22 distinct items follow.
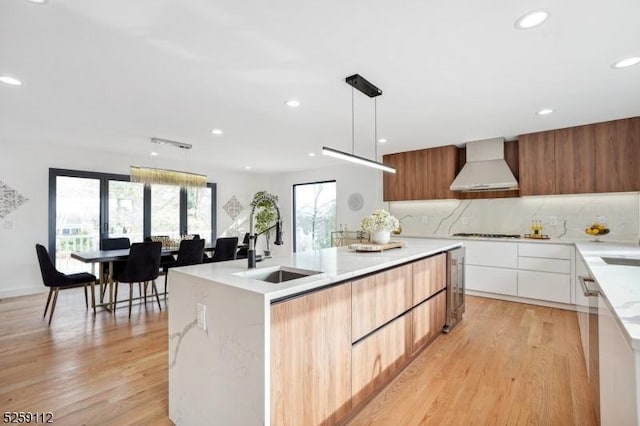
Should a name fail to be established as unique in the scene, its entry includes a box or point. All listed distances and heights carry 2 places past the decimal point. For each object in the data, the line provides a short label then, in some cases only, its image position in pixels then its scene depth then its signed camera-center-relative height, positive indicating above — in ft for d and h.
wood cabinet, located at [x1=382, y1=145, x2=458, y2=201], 16.14 +2.34
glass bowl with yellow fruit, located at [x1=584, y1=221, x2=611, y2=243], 12.47 -0.63
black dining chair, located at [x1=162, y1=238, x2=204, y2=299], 13.64 -1.61
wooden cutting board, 9.02 -0.94
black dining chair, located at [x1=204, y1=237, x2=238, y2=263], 14.76 -1.58
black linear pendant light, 8.07 +3.63
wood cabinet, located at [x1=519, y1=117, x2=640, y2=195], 11.73 +2.34
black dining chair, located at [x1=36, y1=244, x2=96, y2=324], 11.30 -2.25
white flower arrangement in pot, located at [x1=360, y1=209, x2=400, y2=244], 9.77 -0.32
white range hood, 14.38 +2.22
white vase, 9.77 -0.68
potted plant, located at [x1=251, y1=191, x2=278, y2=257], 25.39 +0.15
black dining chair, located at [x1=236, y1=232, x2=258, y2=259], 18.01 -2.11
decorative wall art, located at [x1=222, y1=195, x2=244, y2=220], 24.38 +0.81
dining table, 11.91 -1.63
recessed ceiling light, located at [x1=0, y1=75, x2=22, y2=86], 7.94 +3.72
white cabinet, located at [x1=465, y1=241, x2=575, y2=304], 12.66 -2.44
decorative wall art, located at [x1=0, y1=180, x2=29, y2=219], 14.90 +0.96
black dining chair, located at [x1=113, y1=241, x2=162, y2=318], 12.05 -1.89
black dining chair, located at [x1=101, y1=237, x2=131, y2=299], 13.00 -1.48
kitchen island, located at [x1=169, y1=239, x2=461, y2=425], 4.38 -2.11
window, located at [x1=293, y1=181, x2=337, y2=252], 23.99 +0.20
